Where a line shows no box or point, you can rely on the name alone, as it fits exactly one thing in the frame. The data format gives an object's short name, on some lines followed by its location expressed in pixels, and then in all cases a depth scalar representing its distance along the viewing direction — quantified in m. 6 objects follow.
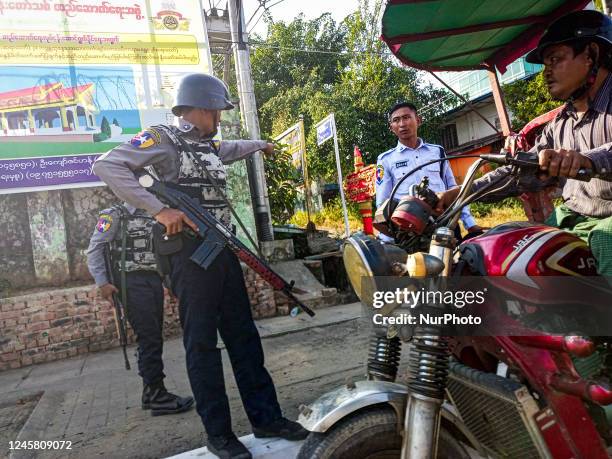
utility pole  6.41
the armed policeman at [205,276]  2.12
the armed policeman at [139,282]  3.03
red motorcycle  1.25
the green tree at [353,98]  16.30
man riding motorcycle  1.74
